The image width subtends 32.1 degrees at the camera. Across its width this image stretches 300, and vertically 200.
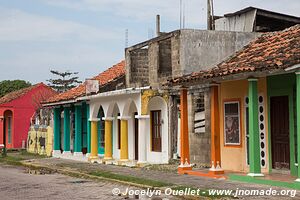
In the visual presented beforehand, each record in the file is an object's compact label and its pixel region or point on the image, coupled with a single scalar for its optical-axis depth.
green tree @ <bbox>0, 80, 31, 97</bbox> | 60.34
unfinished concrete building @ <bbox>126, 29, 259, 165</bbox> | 17.14
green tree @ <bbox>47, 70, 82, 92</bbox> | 64.84
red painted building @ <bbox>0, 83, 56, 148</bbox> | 37.16
